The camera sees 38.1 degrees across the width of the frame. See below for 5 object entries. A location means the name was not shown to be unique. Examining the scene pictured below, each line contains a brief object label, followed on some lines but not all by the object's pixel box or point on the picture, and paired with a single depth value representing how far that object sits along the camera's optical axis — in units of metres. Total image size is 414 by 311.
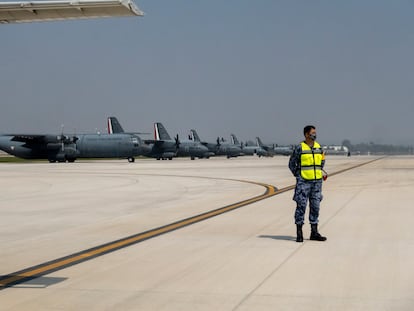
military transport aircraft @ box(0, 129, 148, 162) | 80.81
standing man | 12.37
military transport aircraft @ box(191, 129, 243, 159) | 125.12
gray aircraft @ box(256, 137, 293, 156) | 169.69
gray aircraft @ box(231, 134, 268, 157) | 145.16
